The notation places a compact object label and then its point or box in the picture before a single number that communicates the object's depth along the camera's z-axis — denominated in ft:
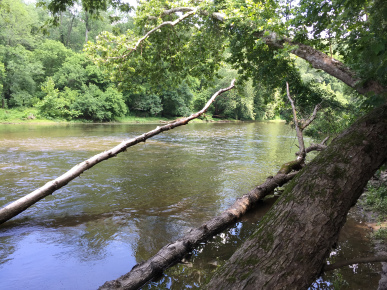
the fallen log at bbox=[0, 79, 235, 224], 15.06
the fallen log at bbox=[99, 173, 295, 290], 9.71
